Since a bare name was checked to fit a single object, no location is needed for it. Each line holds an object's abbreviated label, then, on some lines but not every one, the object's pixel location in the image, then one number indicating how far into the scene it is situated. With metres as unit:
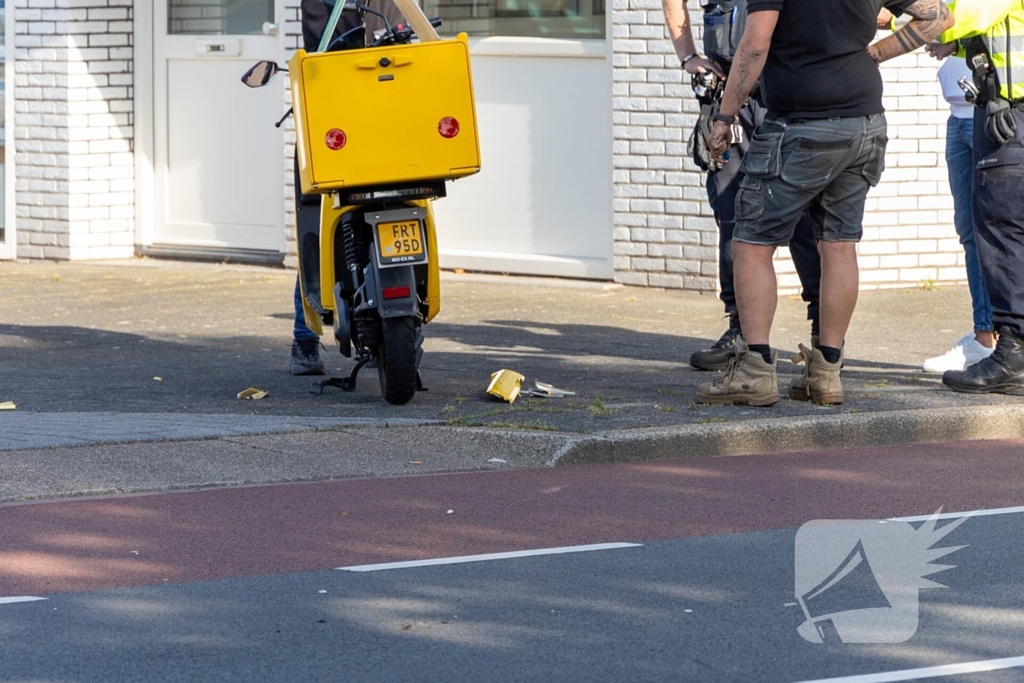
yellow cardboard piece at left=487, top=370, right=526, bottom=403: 15.62
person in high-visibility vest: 15.42
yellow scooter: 14.44
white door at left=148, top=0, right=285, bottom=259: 26.72
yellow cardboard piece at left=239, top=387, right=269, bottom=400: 16.31
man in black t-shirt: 14.52
